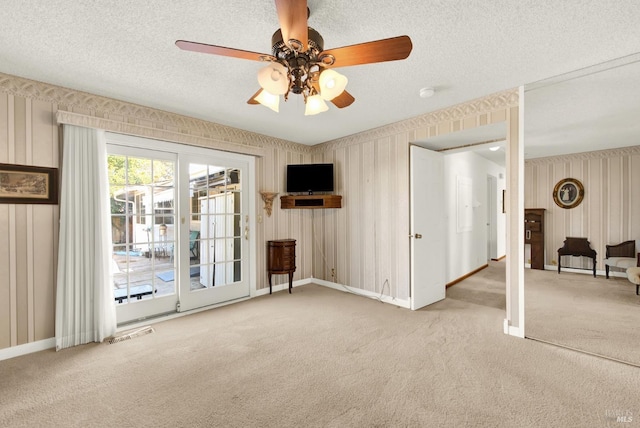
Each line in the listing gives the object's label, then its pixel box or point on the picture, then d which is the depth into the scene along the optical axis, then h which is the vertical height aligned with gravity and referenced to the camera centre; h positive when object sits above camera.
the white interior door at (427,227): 3.58 -0.18
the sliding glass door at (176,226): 3.08 -0.12
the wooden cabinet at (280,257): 4.20 -0.65
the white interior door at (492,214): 6.43 -0.01
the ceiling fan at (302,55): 1.33 +0.89
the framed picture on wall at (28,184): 2.39 +0.31
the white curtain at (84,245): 2.58 -0.27
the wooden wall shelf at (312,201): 4.32 +0.23
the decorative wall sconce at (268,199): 4.23 +0.26
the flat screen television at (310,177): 4.44 +0.63
